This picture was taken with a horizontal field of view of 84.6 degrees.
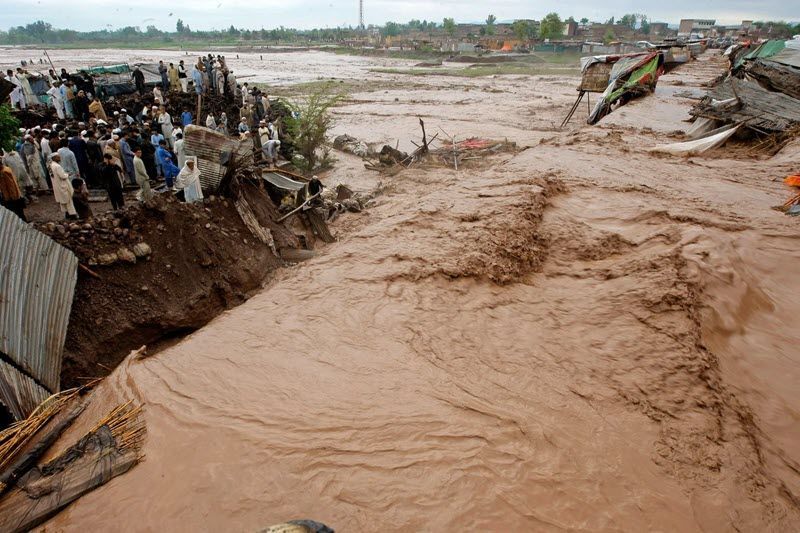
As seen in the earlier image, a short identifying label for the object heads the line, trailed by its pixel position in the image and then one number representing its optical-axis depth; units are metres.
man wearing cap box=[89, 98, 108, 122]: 13.54
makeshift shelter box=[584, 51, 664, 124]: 19.55
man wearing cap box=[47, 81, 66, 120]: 14.00
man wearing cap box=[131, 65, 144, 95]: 17.42
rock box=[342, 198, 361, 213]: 11.16
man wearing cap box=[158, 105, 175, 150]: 12.33
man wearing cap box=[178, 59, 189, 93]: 18.97
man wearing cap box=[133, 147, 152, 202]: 8.86
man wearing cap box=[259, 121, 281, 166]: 12.08
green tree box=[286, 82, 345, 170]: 13.56
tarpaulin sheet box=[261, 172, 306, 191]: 9.63
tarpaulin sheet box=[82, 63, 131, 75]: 18.78
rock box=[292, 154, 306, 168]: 14.23
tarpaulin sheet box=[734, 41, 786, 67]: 18.91
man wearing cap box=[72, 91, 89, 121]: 14.08
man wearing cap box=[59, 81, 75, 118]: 14.24
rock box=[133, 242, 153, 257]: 6.71
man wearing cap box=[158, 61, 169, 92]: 18.25
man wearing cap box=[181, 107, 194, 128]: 14.12
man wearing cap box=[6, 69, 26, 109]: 14.56
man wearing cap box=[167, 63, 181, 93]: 18.25
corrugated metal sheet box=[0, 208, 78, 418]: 4.82
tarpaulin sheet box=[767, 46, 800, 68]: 16.02
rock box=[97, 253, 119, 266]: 6.32
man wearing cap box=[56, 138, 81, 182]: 8.97
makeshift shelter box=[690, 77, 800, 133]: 12.71
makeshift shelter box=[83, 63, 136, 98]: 17.09
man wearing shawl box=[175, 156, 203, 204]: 7.77
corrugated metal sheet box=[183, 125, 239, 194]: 8.23
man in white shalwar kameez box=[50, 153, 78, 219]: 7.55
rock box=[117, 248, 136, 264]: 6.52
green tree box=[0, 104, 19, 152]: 8.97
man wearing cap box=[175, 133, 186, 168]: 9.43
